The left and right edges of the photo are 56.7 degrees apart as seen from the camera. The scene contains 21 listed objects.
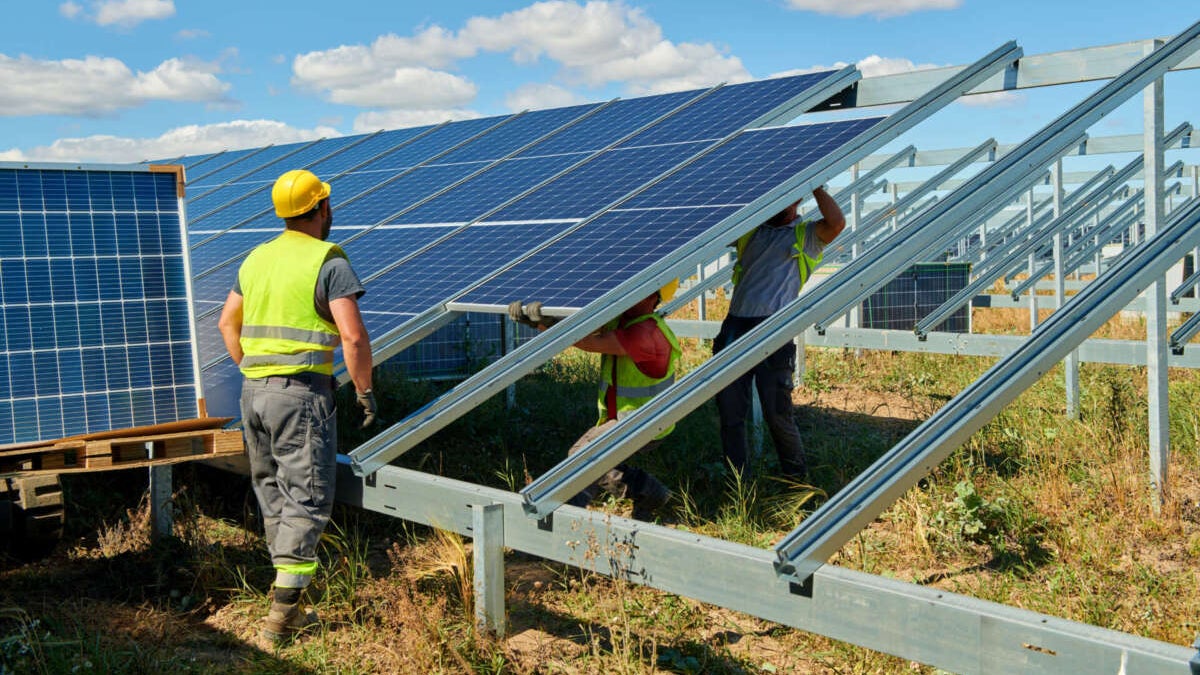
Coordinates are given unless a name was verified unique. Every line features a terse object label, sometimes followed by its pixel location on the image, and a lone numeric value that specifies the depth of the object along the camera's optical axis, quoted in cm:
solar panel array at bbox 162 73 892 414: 651
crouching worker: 638
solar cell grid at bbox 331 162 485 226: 912
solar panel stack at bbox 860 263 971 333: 1555
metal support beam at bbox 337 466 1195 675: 342
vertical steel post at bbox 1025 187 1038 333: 1236
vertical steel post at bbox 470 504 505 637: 503
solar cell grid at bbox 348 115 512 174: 1076
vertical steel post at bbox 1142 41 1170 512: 677
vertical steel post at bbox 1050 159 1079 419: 907
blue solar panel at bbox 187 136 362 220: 1171
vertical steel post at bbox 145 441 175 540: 668
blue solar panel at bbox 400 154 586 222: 834
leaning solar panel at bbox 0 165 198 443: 590
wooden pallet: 568
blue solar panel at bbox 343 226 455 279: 780
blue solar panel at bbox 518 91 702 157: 911
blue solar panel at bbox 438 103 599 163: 999
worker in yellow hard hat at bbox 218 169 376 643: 535
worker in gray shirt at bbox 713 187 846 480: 731
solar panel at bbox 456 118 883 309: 613
